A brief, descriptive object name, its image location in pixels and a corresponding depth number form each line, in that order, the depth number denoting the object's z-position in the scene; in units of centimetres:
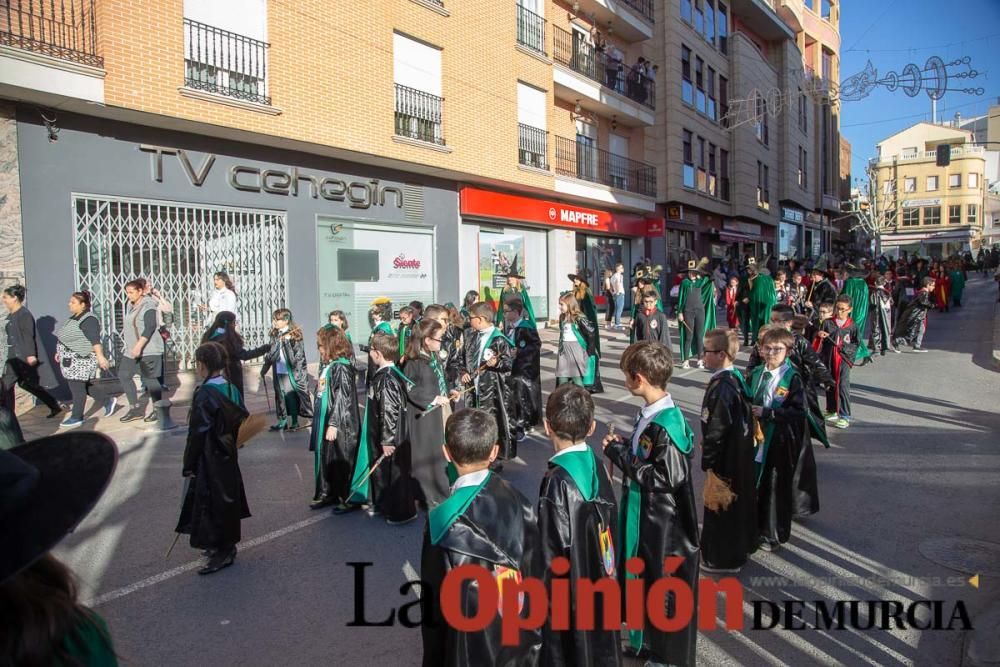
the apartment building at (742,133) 2694
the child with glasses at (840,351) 848
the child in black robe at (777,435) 471
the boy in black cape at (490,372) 688
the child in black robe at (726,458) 404
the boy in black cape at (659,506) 315
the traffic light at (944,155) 2202
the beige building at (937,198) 7688
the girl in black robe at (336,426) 576
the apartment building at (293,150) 1041
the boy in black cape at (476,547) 238
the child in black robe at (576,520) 271
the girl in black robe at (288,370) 877
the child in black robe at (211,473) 445
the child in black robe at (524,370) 823
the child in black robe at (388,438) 532
